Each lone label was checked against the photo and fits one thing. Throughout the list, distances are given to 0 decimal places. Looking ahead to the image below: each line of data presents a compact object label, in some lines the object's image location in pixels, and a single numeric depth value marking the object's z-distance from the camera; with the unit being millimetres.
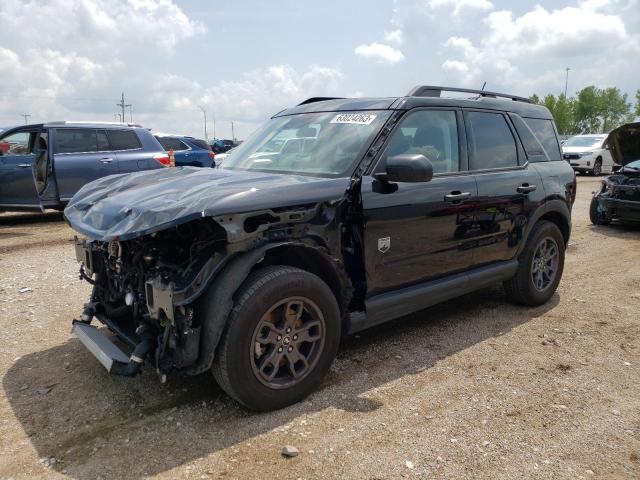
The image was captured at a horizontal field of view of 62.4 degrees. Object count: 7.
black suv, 2908
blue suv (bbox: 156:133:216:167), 14867
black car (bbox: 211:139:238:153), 29284
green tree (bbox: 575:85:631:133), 75875
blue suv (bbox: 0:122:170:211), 9156
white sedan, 20906
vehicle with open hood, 9312
